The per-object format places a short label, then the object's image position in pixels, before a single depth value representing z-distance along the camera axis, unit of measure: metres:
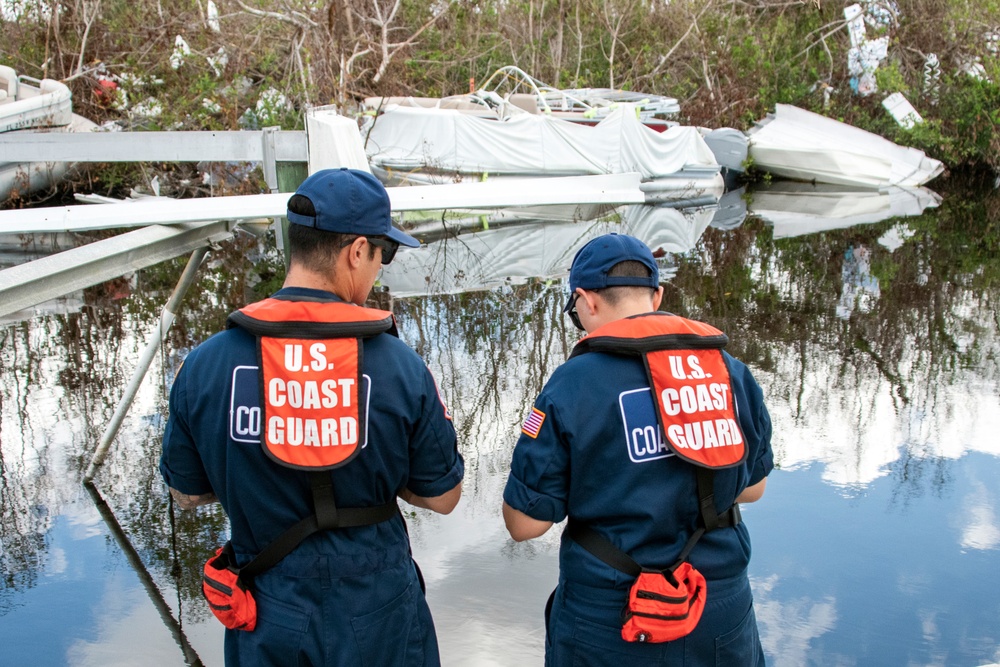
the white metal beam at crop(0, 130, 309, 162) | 5.00
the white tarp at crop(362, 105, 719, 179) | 15.92
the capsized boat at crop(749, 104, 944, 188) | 19.84
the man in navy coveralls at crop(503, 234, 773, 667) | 2.28
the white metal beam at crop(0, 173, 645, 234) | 3.28
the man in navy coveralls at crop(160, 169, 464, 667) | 2.20
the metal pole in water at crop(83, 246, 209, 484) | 4.36
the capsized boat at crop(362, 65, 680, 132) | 17.12
